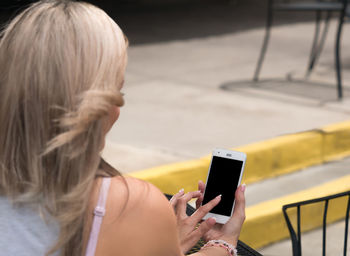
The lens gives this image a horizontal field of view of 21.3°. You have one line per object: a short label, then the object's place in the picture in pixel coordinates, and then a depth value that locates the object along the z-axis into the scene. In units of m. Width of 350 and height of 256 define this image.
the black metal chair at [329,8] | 8.09
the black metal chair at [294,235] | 2.78
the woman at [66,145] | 1.67
